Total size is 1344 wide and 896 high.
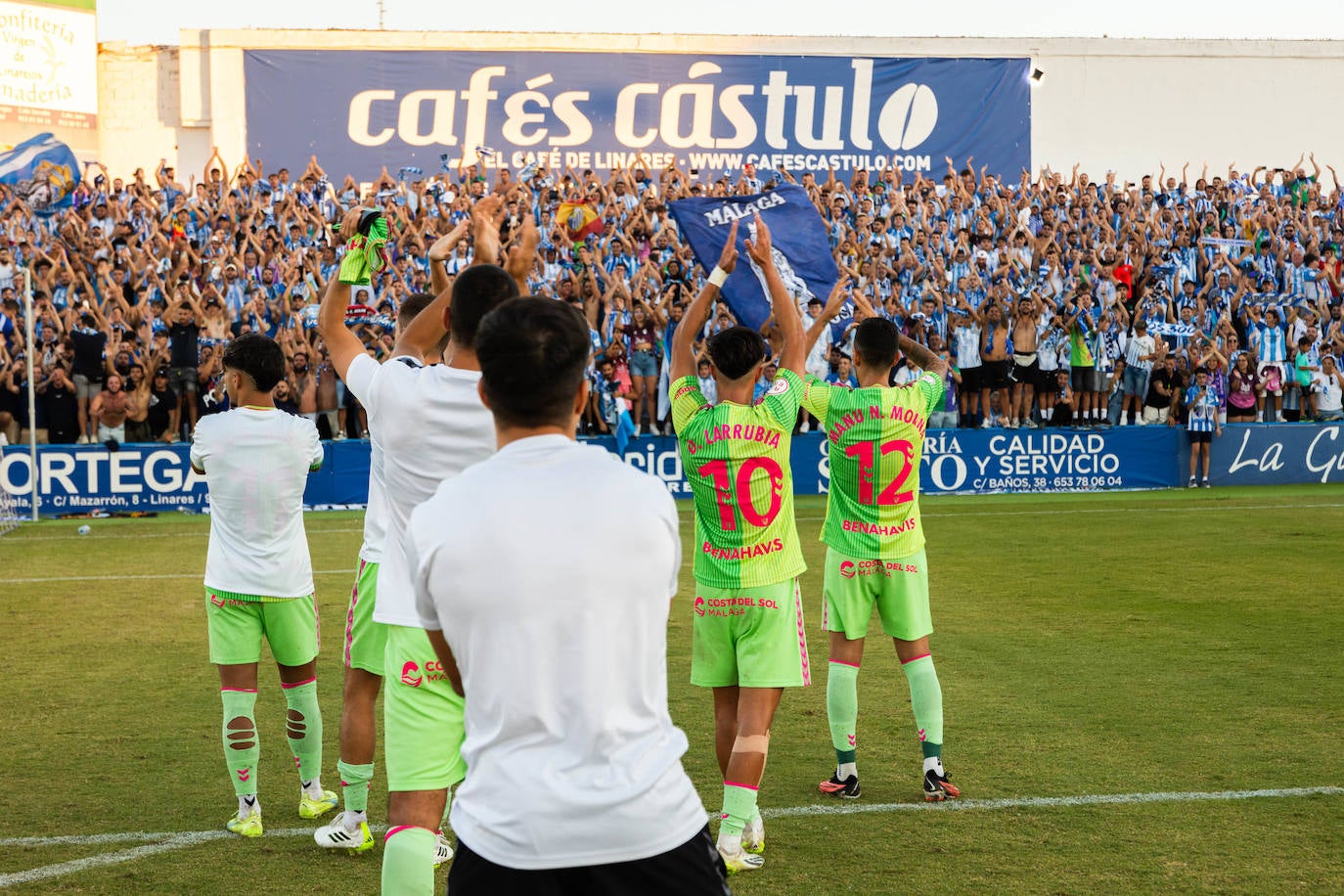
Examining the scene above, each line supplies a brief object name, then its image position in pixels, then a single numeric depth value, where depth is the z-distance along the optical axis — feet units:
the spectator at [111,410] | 66.95
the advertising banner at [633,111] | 112.68
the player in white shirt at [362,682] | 17.42
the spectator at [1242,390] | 80.53
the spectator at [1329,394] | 83.51
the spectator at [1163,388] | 79.87
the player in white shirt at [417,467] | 14.10
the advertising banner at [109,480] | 65.57
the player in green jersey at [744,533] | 18.74
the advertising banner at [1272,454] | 77.05
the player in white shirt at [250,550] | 19.81
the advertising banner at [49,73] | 109.60
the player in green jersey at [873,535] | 21.61
